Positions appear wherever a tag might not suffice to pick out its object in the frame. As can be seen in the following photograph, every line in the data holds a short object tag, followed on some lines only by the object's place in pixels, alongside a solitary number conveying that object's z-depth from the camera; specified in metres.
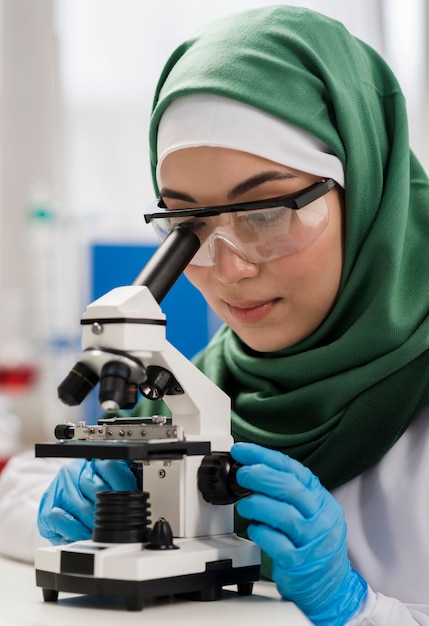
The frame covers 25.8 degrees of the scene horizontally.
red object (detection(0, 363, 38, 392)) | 3.76
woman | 1.49
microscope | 1.13
